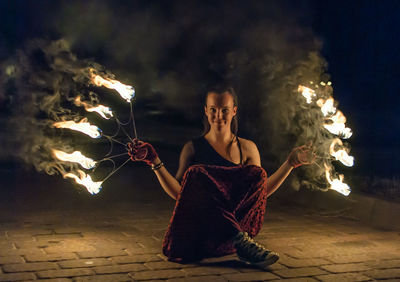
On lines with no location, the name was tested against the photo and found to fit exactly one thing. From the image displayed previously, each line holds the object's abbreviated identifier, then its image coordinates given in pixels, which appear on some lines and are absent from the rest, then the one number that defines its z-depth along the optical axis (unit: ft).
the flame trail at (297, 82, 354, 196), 17.06
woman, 15.83
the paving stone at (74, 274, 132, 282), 13.75
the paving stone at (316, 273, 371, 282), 14.30
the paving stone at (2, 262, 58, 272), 14.50
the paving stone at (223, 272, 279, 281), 14.19
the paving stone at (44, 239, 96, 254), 16.78
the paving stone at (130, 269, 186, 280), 14.15
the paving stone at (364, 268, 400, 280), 14.71
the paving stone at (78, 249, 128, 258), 16.17
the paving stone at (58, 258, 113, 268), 15.03
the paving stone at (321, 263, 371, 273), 15.25
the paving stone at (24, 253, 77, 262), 15.62
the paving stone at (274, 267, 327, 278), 14.64
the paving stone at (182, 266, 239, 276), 14.64
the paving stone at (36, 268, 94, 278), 14.02
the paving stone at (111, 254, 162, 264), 15.75
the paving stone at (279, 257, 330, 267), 15.78
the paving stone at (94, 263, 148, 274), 14.60
